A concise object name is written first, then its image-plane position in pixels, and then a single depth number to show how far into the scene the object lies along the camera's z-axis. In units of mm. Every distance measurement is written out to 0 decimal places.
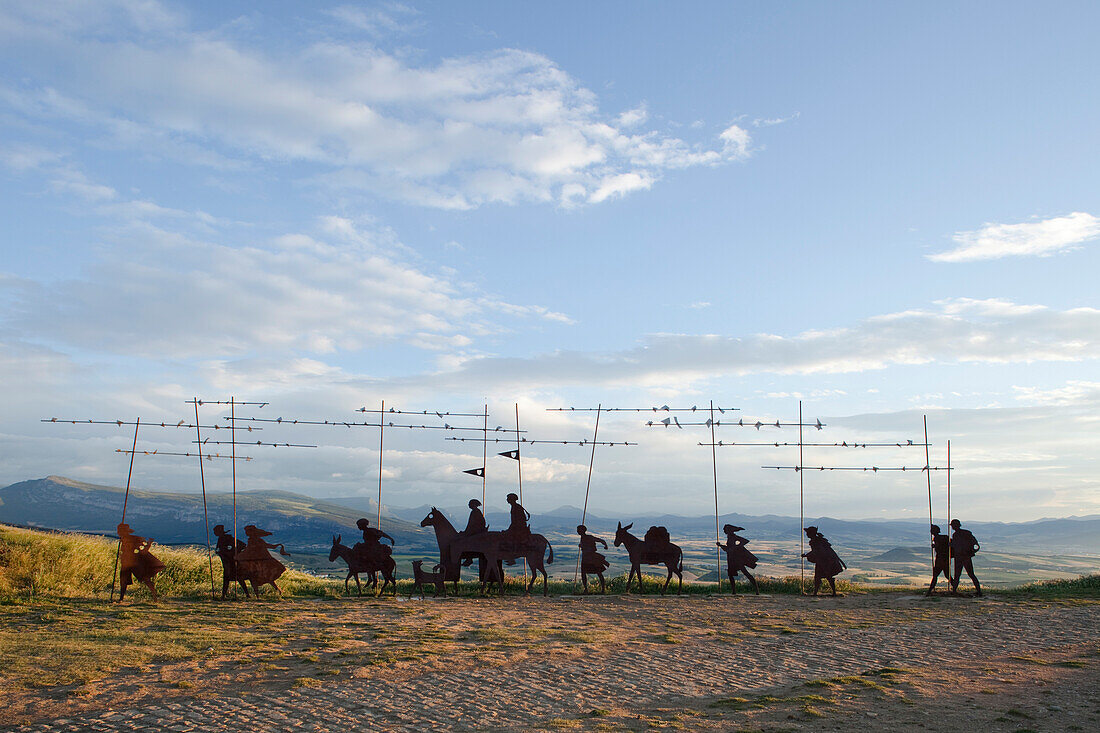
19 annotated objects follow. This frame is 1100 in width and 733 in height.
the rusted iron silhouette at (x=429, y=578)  18609
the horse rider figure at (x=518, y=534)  18641
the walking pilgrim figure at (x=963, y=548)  19109
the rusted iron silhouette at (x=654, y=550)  19422
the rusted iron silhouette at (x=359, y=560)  18406
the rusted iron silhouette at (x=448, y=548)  19000
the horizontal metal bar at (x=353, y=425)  20156
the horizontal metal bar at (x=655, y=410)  21688
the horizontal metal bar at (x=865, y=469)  21359
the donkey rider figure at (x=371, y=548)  18344
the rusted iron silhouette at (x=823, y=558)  19250
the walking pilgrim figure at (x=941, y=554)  19562
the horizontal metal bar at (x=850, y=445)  21469
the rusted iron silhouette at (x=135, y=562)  16422
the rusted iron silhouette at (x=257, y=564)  17266
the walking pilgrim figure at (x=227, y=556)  17203
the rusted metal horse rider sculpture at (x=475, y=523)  18984
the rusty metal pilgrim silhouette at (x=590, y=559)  19234
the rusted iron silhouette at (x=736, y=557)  19656
